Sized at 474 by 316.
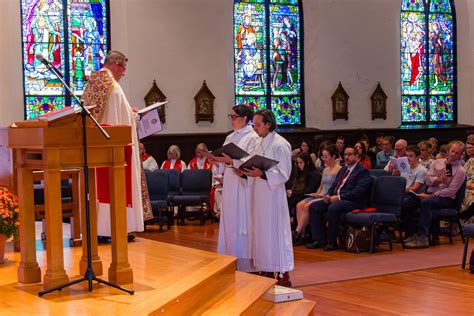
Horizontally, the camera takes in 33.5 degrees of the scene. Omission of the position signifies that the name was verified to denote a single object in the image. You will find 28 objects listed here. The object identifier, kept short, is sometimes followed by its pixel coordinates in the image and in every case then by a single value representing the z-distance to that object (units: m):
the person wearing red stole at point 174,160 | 13.47
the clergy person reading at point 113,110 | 6.44
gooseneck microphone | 4.26
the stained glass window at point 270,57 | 16.25
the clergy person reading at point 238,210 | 7.33
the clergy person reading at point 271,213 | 6.92
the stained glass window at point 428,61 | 17.98
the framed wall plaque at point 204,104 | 15.21
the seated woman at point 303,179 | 10.20
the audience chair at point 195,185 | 12.40
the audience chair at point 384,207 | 9.21
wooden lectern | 4.43
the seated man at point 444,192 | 9.48
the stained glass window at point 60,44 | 14.27
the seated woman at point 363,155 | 12.02
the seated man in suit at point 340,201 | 9.48
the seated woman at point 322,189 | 9.87
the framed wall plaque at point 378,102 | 17.12
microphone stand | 4.31
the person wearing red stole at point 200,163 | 13.37
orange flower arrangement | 5.52
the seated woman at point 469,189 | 9.66
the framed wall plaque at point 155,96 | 14.71
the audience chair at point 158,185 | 11.87
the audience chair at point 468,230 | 7.75
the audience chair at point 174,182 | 12.55
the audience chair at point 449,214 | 9.66
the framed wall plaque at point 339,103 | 16.64
